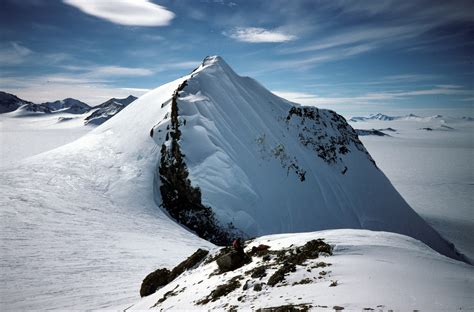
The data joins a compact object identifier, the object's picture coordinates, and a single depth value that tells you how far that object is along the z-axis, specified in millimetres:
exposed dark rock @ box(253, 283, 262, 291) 8544
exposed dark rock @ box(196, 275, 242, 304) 9062
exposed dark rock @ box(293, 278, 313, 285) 8100
